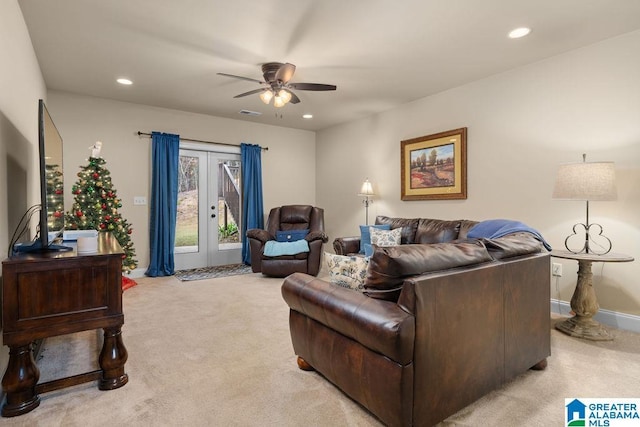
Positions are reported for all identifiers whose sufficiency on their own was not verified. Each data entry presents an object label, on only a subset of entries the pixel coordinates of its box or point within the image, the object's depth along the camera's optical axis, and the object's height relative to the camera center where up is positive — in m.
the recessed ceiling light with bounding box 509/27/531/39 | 2.79 +1.52
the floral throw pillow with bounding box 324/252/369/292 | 1.91 -0.36
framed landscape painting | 4.19 +0.60
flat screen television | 1.84 +0.15
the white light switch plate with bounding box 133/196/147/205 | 4.99 +0.16
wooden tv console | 1.72 -0.55
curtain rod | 5.00 +1.16
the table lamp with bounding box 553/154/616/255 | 2.60 +0.22
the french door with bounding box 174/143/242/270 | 5.50 +0.01
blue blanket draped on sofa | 2.53 -0.16
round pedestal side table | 2.70 -0.81
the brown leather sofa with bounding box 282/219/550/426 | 1.46 -0.58
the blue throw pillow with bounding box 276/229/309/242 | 5.24 -0.39
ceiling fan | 3.18 +1.30
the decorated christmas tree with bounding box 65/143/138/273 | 3.97 +0.07
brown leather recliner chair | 4.86 -0.71
